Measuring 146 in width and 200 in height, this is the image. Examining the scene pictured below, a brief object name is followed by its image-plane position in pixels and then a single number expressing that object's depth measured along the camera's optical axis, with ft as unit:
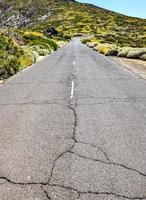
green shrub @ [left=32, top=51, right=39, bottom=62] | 114.93
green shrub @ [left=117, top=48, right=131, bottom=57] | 146.41
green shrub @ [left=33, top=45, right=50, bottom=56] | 142.00
